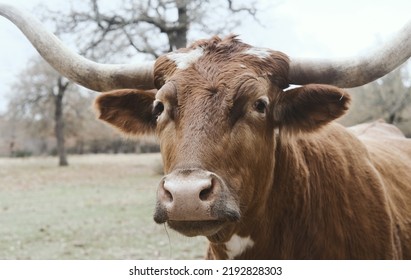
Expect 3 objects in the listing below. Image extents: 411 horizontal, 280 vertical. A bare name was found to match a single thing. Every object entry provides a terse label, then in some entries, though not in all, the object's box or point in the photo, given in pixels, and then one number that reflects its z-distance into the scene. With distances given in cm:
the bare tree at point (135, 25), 788
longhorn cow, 221
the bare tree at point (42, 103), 2183
